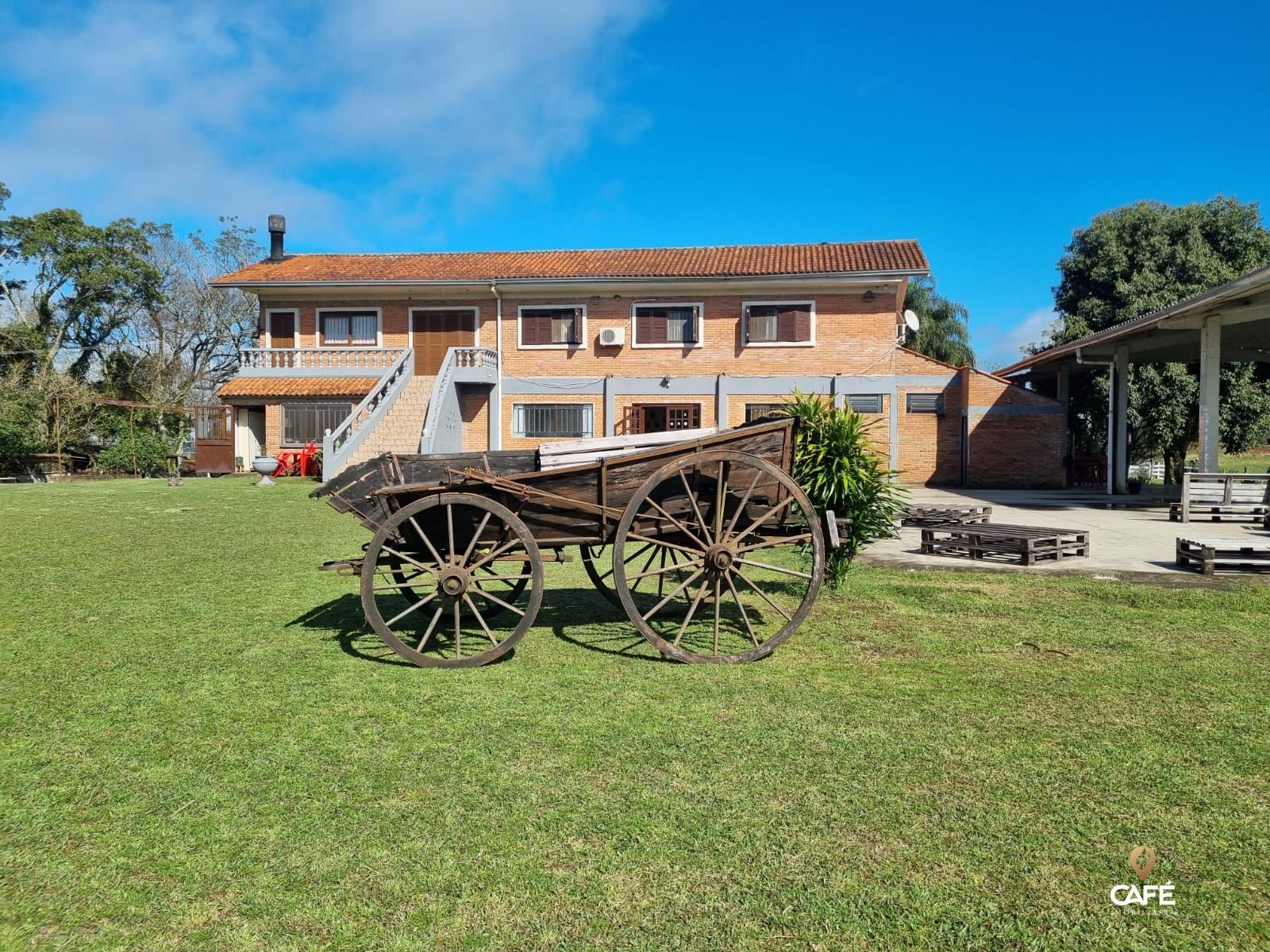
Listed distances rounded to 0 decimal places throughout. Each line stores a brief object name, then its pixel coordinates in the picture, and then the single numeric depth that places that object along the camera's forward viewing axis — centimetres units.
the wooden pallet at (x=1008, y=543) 883
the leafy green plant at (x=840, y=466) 664
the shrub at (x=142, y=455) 2406
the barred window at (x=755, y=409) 2278
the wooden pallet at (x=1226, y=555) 782
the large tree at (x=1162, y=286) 2230
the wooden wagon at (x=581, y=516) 466
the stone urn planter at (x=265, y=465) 2180
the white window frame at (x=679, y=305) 2300
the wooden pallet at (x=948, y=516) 1173
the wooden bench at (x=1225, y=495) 1345
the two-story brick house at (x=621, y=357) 2202
